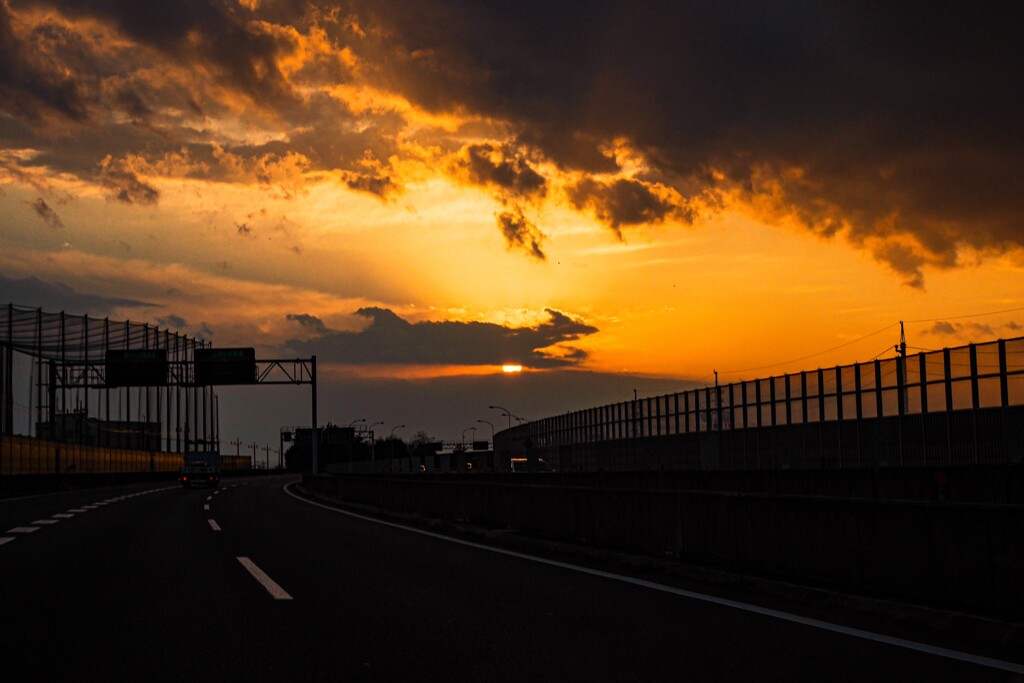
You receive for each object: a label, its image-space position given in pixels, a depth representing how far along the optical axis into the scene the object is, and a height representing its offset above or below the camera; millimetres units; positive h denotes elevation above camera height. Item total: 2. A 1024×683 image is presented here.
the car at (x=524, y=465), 63312 -3220
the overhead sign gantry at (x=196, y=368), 64188 +3180
